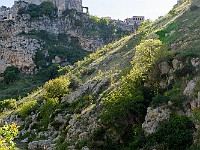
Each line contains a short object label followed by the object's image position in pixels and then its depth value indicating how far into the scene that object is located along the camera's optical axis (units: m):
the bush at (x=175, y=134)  25.25
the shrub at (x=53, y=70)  91.62
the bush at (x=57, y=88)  54.06
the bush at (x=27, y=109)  56.16
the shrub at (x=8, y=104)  69.31
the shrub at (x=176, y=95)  29.14
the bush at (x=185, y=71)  32.00
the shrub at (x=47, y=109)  49.32
